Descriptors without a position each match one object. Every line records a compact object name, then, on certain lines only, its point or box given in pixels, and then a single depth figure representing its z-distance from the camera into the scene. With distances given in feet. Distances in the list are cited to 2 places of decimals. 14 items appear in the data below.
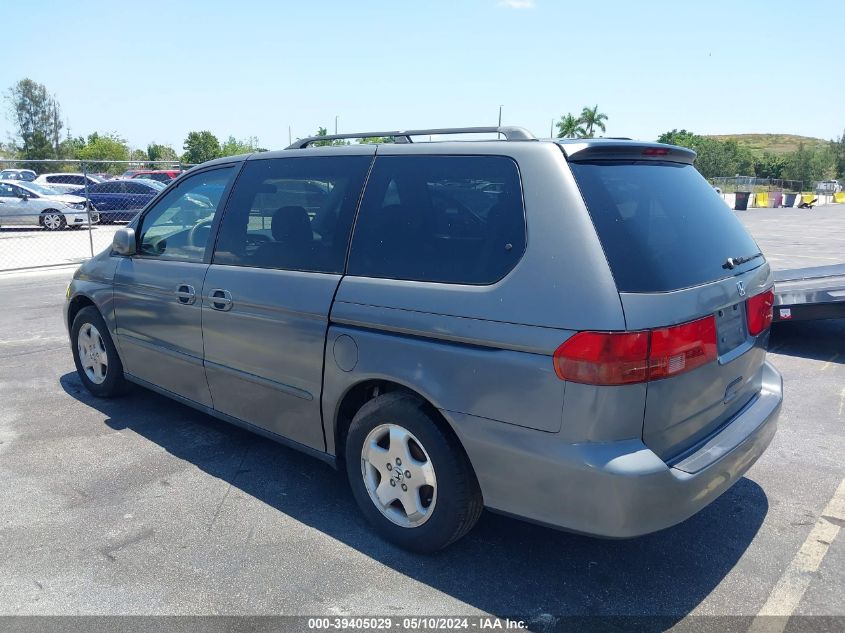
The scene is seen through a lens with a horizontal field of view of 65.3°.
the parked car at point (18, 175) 104.52
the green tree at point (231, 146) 218.42
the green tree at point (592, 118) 333.21
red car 87.46
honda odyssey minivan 8.08
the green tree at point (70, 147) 260.29
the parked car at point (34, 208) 65.36
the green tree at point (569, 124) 331.86
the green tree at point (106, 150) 217.77
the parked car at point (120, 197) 69.21
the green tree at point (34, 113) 271.69
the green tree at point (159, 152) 261.44
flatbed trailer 21.38
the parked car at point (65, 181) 83.56
